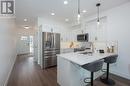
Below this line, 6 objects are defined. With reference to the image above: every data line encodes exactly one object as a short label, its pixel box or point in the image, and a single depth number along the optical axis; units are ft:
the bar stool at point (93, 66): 4.71
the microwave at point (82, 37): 10.85
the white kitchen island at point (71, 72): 5.30
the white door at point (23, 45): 21.12
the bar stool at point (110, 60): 6.65
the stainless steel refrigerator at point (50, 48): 10.47
